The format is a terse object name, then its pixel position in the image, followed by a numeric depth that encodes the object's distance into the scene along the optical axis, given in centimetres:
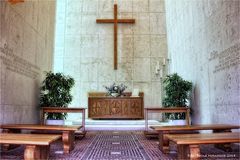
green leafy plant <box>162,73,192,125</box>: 530
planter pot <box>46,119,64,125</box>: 502
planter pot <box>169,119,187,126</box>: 517
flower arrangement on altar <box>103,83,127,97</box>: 661
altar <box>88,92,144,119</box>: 640
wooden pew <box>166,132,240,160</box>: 199
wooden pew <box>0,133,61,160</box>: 194
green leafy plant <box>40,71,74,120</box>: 507
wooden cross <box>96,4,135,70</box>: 862
